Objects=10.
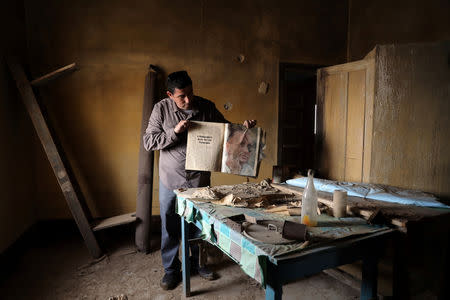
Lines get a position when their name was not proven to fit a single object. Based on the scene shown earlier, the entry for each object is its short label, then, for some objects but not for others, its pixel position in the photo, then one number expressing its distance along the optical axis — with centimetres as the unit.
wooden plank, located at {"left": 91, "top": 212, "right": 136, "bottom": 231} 295
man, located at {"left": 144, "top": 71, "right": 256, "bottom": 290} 235
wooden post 312
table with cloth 112
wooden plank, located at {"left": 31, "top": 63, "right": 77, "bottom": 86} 282
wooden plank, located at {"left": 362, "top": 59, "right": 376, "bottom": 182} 263
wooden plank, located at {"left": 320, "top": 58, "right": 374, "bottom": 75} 274
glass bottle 139
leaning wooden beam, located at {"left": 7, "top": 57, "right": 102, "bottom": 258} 282
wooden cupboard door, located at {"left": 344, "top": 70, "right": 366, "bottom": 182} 280
